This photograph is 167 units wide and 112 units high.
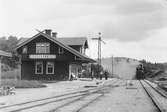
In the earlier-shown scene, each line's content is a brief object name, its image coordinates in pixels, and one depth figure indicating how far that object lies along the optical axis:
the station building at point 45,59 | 45.84
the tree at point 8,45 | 82.56
